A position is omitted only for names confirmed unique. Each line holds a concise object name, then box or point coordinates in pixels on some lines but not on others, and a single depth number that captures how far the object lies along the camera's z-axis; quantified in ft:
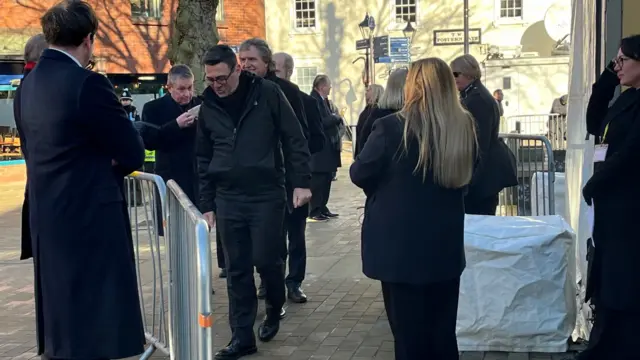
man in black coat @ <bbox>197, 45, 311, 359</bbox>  16.74
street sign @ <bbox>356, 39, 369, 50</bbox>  72.40
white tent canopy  17.80
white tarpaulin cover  16.38
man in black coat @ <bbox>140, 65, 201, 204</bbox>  21.38
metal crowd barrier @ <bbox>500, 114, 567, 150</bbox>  53.52
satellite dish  73.47
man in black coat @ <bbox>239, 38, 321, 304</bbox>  19.88
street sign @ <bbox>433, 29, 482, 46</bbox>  80.43
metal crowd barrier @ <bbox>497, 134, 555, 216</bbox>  23.44
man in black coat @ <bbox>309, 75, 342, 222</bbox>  29.58
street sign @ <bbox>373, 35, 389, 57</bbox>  71.51
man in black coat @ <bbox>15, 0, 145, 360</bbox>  11.12
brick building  67.62
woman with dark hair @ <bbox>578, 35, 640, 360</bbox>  13.41
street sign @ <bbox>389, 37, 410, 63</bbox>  71.82
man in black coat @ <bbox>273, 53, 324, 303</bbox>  22.11
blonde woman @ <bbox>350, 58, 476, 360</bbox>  12.46
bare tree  28.45
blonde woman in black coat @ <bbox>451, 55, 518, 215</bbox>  19.75
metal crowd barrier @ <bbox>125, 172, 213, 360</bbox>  10.28
